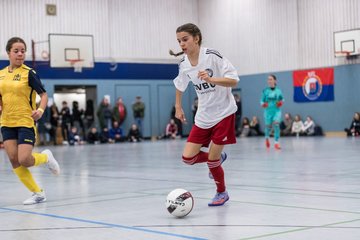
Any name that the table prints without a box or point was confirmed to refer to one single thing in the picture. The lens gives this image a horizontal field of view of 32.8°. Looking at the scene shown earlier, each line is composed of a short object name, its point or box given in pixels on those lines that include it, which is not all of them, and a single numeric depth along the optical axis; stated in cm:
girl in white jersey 679
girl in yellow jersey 755
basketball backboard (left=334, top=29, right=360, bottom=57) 2769
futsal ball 614
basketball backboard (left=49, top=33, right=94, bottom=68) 2878
